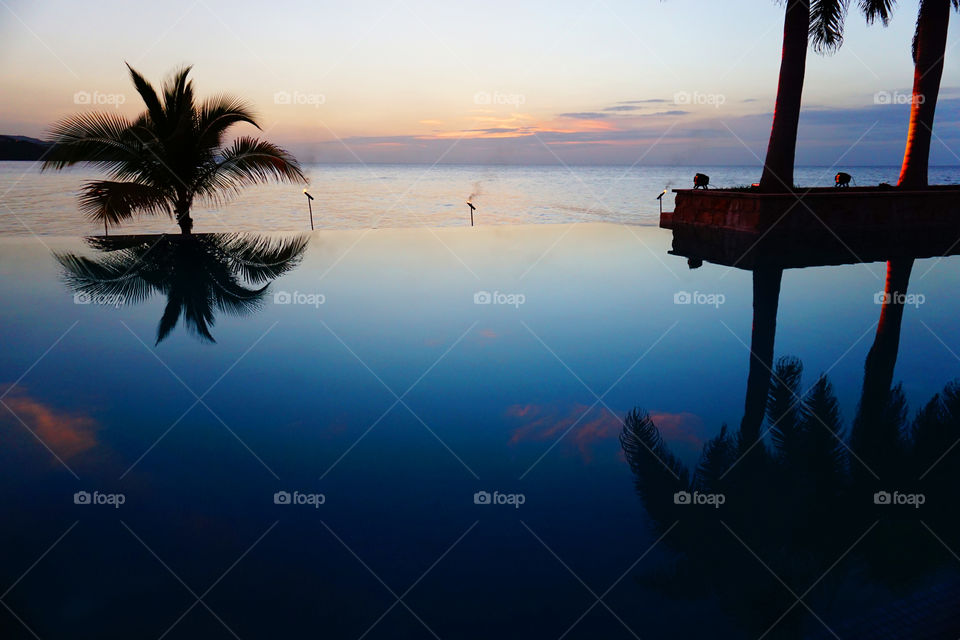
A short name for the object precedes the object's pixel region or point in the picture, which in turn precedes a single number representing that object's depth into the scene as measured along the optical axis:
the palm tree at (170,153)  13.00
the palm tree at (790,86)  16.28
